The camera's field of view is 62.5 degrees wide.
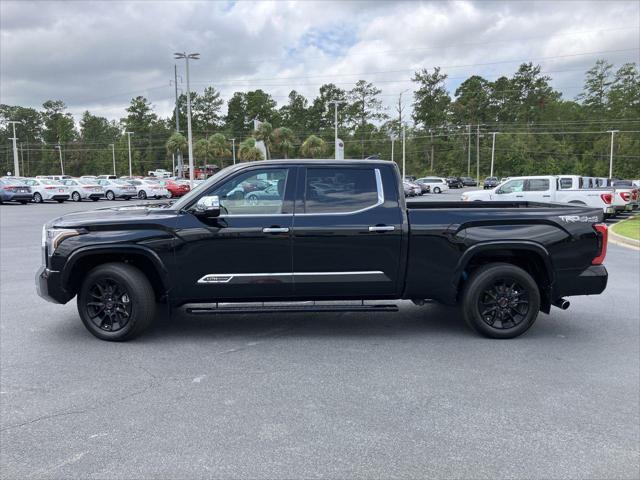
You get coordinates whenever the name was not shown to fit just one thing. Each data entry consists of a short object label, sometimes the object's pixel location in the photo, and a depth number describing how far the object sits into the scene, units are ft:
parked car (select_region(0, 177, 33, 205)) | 98.53
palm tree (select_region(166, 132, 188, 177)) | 220.02
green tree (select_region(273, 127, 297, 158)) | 203.51
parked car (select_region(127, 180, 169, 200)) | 127.44
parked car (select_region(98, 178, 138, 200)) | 123.24
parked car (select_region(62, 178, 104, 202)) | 116.62
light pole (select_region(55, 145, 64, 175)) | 382.14
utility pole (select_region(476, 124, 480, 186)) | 309.63
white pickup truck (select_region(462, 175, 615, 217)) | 64.39
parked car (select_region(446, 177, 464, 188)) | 234.38
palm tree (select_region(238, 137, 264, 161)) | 190.08
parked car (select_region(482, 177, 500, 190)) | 213.46
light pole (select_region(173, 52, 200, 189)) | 121.70
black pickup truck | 17.51
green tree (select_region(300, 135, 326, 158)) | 196.13
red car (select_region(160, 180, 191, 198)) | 135.65
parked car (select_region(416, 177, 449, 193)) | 171.83
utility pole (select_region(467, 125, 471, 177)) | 328.35
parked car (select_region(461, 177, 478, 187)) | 255.86
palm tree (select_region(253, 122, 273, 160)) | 199.93
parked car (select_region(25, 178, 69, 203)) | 106.32
